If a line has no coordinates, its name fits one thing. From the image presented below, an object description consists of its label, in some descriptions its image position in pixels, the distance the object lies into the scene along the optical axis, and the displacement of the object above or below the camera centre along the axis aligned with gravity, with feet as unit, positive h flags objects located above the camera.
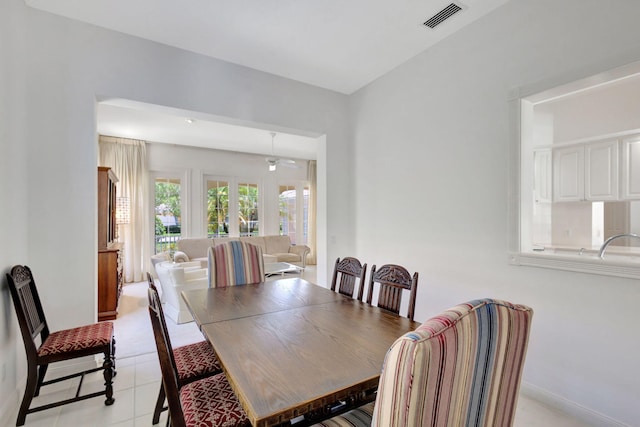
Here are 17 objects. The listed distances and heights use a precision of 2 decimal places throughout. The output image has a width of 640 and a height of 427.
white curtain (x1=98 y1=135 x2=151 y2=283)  18.86 +1.49
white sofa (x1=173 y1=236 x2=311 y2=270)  20.02 -2.62
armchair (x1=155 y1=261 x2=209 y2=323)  11.94 -2.94
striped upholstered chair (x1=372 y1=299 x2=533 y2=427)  2.22 -1.29
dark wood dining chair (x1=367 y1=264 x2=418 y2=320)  6.53 -1.61
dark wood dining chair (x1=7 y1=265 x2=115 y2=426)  6.19 -2.89
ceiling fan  18.34 +3.12
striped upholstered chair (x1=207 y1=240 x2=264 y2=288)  8.70 -1.57
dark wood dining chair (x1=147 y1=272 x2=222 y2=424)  5.55 -2.92
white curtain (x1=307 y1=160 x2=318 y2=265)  26.89 -0.15
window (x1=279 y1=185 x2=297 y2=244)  25.96 +0.13
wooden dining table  3.33 -2.03
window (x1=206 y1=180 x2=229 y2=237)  22.40 +0.36
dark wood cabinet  12.46 -2.04
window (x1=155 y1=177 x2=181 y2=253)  20.77 -0.07
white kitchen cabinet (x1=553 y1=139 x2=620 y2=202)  10.17 +1.41
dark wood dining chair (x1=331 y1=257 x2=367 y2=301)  7.85 -1.64
